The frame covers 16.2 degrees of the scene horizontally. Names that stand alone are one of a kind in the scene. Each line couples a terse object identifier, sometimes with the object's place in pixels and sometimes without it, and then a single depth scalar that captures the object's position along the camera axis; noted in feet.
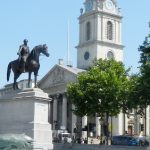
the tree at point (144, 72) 179.52
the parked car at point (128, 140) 233.76
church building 388.98
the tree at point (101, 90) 241.76
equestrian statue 131.13
